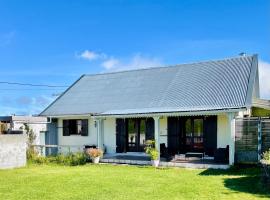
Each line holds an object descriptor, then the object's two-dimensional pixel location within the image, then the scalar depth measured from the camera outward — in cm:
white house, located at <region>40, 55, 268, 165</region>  1956
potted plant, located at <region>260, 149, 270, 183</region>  1208
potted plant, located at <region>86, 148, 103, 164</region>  2048
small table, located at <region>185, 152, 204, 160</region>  1997
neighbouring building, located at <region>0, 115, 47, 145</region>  2341
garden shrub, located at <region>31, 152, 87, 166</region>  2035
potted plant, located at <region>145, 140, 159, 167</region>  1859
